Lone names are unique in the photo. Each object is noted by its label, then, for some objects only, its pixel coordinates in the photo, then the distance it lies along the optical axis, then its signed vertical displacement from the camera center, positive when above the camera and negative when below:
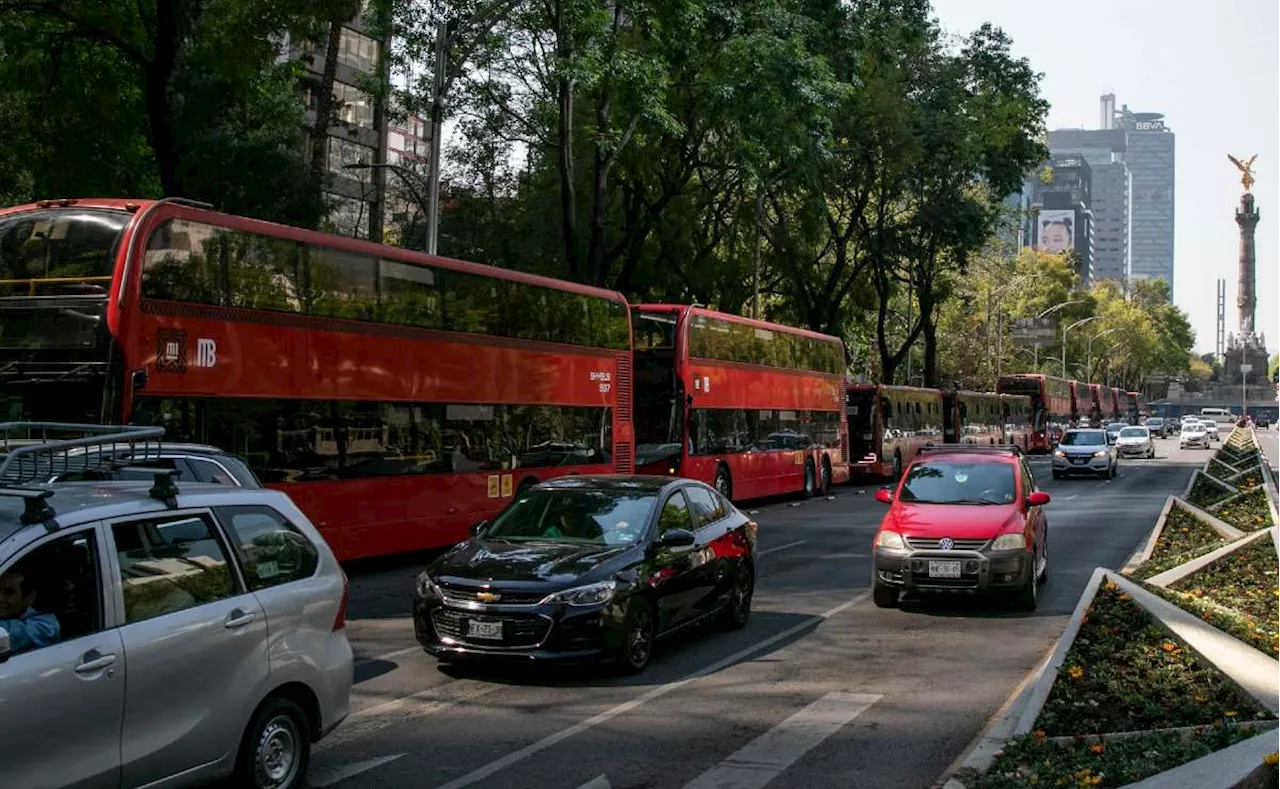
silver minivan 4.90 -1.00
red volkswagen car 12.64 -1.27
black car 9.19 -1.31
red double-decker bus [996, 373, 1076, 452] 63.88 +0.15
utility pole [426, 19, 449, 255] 23.34 +4.99
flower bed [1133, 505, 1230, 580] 14.85 -1.83
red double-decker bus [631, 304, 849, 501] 25.70 -0.01
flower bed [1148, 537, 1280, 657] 9.78 -1.71
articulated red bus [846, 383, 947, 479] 39.91 -0.80
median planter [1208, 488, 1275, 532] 18.92 -1.69
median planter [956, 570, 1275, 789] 6.42 -1.76
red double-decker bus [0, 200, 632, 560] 12.79 +0.49
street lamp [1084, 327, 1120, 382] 117.31 +4.51
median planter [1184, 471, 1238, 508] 25.01 -1.74
